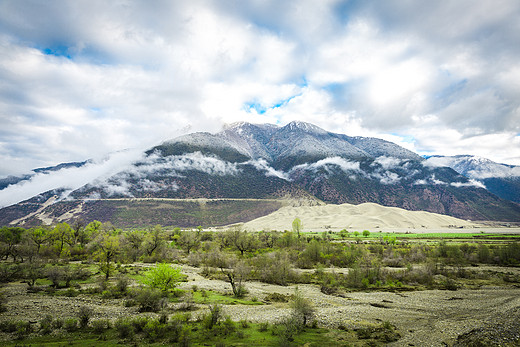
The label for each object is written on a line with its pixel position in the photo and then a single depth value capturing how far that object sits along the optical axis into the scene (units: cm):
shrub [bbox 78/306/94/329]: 1969
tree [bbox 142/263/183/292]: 2997
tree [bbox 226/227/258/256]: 6622
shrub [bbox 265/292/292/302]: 3125
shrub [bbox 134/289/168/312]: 2481
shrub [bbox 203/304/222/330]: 2064
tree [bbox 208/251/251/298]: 3335
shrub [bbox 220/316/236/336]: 1986
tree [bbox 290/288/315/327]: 2230
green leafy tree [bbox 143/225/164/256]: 6031
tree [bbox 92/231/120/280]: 4184
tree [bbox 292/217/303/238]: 8286
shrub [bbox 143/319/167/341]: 1825
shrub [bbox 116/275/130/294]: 3067
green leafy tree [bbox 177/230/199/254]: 7500
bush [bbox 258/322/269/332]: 2069
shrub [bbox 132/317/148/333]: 1944
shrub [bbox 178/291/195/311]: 2623
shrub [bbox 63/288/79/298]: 2817
